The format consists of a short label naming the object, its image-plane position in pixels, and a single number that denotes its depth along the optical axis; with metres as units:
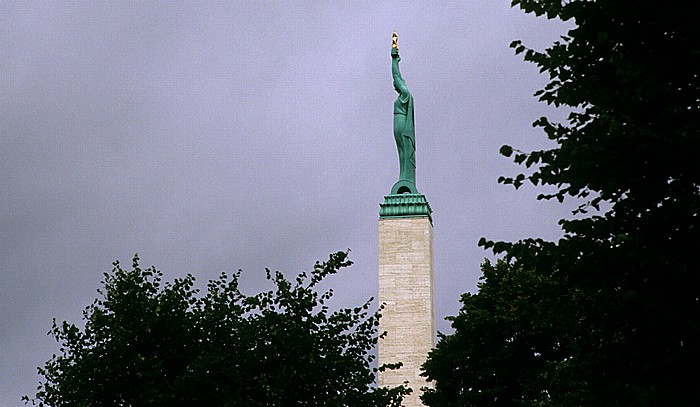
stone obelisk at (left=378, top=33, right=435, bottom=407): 43.19
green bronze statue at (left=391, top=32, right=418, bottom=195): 47.72
